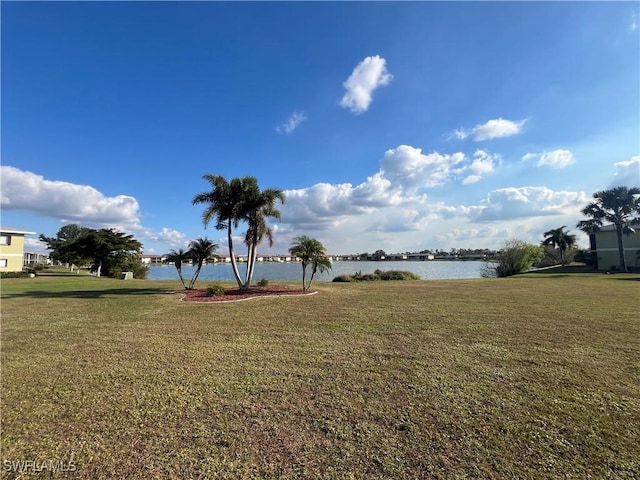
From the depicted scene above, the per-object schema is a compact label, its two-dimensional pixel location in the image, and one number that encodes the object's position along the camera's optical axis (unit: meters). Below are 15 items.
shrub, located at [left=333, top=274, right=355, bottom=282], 26.74
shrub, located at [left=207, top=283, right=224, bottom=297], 14.91
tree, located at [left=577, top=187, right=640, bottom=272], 32.22
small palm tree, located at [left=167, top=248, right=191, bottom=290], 17.44
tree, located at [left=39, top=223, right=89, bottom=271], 37.28
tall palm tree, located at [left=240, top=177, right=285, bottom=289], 16.67
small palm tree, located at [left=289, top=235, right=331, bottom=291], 16.81
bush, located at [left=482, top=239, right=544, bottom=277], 35.84
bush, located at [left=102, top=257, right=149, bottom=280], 37.14
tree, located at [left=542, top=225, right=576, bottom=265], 54.84
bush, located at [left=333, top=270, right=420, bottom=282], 27.16
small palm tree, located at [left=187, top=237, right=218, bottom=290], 17.22
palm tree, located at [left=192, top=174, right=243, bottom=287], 16.69
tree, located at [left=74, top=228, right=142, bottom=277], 36.28
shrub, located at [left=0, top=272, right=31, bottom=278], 27.31
